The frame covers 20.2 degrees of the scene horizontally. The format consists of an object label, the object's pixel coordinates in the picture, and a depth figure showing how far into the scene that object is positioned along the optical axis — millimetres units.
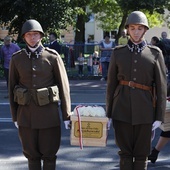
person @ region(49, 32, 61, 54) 15078
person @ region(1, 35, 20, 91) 13612
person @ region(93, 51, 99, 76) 18984
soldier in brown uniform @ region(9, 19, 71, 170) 4973
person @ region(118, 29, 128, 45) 15296
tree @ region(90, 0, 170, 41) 26891
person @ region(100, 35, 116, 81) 18000
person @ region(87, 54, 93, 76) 19059
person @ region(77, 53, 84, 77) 19375
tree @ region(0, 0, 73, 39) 22625
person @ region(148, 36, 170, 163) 6523
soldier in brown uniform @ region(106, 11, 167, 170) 4895
